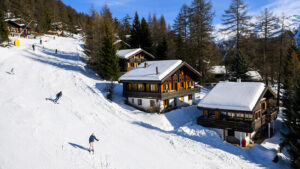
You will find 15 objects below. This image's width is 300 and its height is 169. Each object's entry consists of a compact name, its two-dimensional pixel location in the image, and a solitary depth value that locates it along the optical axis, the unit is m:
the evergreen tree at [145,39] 54.78
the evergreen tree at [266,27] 31.73
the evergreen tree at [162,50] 49.03
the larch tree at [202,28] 36.94
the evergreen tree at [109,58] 34.16
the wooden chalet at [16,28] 68.96
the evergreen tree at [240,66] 32.91
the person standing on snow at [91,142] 14.69
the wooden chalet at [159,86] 27.09
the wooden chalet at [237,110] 21.19
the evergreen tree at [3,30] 47.58
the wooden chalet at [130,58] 41.53
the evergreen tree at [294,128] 16.31
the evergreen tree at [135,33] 56.19
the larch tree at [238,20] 33.78
